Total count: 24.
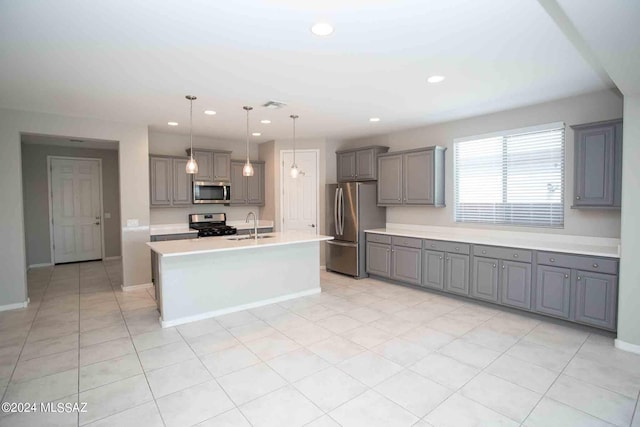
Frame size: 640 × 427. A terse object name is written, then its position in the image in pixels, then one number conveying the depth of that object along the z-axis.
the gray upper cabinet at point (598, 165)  3.43
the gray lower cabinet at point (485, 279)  4.18
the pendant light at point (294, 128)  4.80
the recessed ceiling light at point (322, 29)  2.25
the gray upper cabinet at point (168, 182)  5.58
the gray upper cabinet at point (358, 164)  5.94
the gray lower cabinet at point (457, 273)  4.47
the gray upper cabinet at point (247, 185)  6.55
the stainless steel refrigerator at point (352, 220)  5.81
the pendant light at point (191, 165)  3.86
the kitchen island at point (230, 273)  3.80
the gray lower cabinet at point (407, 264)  5.04
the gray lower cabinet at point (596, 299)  3.29
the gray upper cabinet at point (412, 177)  5.15
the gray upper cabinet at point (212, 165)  5.98
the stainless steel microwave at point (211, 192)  6.02
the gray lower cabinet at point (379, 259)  5.48
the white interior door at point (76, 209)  7.13
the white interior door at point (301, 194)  6.59
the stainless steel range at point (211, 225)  6.01
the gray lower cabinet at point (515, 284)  3.90
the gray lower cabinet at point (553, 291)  3.59
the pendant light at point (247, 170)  4.25
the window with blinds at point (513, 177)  4.15
